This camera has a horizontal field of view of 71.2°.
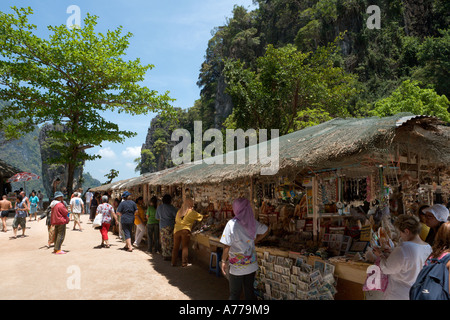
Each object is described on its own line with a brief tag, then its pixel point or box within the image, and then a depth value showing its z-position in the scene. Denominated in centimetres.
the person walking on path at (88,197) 2184
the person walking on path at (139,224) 1077
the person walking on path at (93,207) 1862
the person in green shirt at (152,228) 920
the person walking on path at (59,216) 840
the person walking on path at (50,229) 963
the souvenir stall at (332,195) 362
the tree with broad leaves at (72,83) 1591
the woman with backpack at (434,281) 223
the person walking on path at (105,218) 950
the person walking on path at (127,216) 923
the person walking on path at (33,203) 1664
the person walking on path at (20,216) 1130
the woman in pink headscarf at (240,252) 381
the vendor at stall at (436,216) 361
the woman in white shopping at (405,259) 291
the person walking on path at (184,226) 738
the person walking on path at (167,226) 820
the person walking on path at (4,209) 1224
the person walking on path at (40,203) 2423
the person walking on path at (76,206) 1360
